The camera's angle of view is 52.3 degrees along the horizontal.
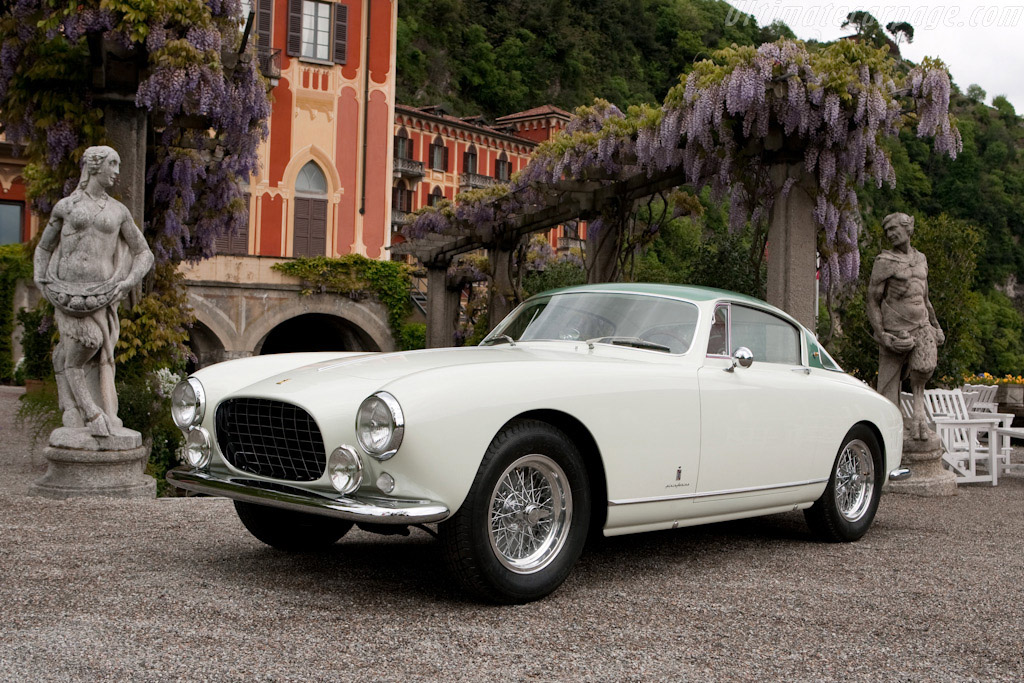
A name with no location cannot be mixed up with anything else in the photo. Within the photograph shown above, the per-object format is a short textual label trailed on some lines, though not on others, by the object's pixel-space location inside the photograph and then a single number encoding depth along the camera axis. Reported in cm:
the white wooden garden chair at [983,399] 1212
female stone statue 704
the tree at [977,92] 11238
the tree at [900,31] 10530
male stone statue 895
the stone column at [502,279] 1516
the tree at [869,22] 8421
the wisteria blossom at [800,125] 859
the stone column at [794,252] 891
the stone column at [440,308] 1784
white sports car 392
